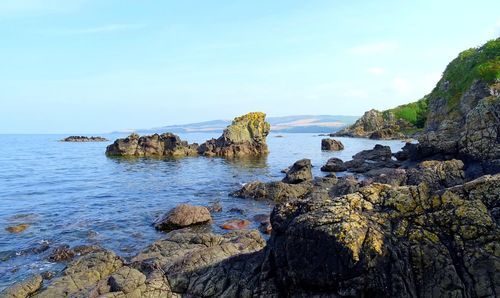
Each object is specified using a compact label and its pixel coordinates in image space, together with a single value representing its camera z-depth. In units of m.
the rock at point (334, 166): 49.31
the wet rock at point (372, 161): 45.88
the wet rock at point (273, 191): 32.12
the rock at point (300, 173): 38.12
